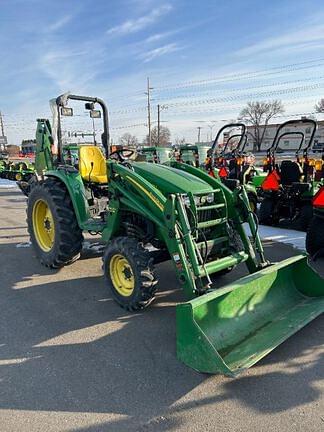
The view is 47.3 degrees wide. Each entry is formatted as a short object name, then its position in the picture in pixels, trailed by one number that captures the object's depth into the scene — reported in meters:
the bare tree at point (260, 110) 70.56
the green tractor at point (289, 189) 7.46
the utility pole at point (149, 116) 41.36
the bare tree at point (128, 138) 66.30
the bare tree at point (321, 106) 62.84
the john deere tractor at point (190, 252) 3.00
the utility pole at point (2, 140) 59.24
